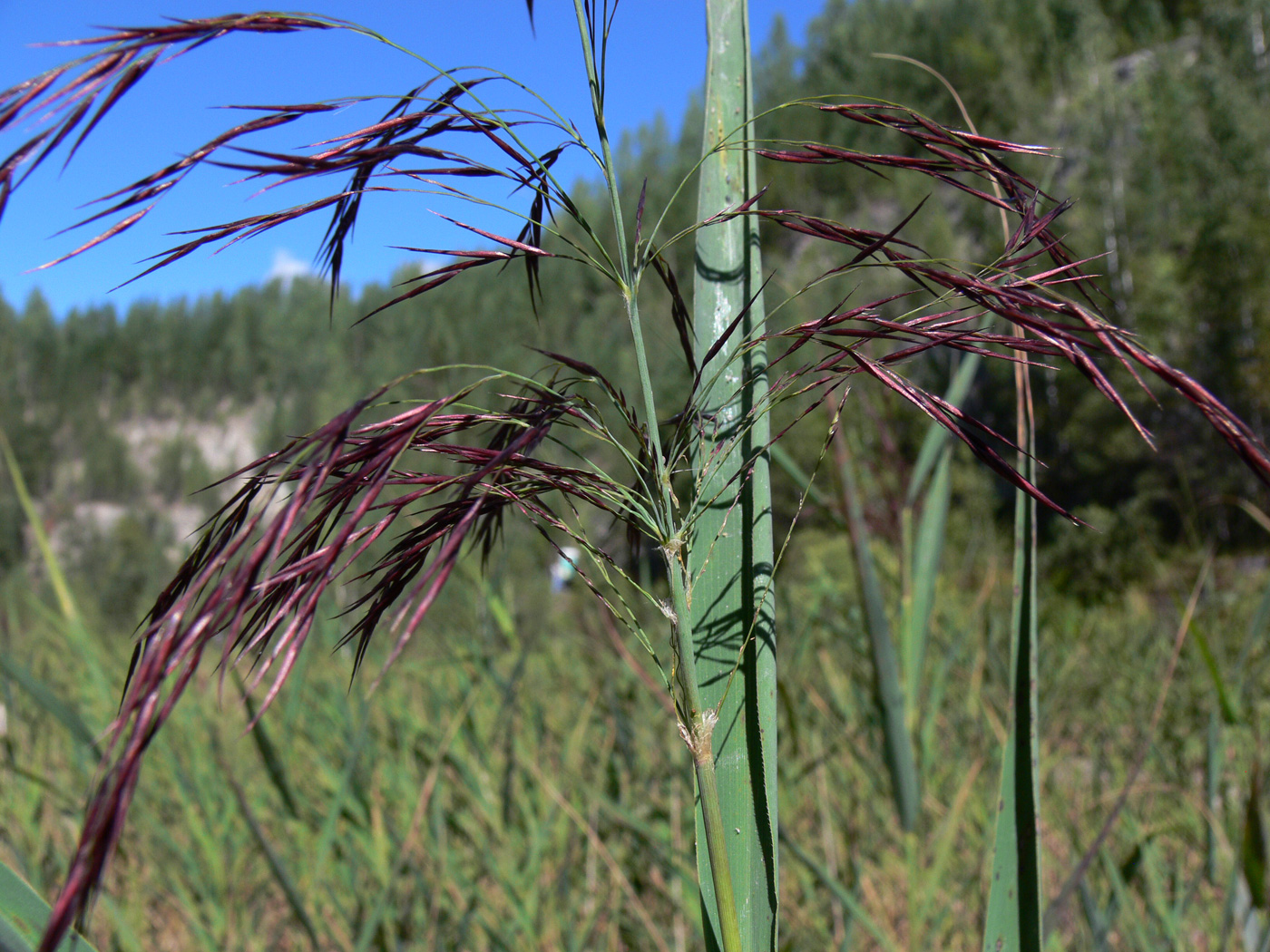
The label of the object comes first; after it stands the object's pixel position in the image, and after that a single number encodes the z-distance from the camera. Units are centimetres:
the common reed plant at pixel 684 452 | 31
